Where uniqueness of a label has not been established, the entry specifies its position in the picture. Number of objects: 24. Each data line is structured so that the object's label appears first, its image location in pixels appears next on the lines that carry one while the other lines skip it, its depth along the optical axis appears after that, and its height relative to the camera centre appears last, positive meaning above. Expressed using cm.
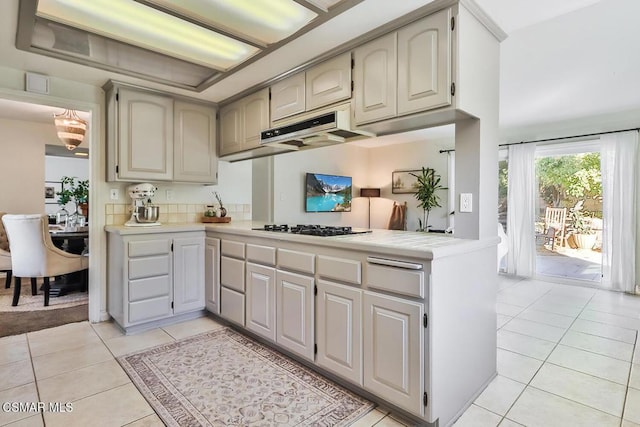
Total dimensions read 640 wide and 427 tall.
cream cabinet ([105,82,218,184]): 301 +69
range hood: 222 +57
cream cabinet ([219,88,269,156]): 304 +85
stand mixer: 310 +0
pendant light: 405 +98
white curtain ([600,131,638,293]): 431 +2
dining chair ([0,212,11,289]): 403 -58
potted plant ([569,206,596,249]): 485 -27
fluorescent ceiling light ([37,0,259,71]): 193 +116
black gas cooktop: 225 -15
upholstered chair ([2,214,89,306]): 340 -45
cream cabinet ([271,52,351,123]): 231 +92
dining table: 378 -54
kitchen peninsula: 159 -57
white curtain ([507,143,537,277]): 510 +2
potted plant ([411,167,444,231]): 616 +36
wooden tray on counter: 354 -11
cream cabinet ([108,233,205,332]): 280 -61
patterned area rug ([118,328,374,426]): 172 -106
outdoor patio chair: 508 -19
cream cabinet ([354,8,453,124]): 179 +81
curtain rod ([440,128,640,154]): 436 +105
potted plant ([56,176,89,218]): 438 +16
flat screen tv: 610 +31
